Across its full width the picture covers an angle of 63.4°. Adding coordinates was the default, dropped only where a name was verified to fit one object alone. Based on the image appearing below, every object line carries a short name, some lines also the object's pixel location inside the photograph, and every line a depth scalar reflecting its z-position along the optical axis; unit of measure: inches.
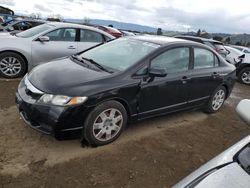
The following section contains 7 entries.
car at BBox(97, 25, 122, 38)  448.0
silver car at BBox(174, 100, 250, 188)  51.0
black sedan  100.6
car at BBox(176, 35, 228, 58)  318.8
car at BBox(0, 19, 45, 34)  423.5
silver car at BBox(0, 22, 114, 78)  188.1
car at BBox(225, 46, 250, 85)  289.4
